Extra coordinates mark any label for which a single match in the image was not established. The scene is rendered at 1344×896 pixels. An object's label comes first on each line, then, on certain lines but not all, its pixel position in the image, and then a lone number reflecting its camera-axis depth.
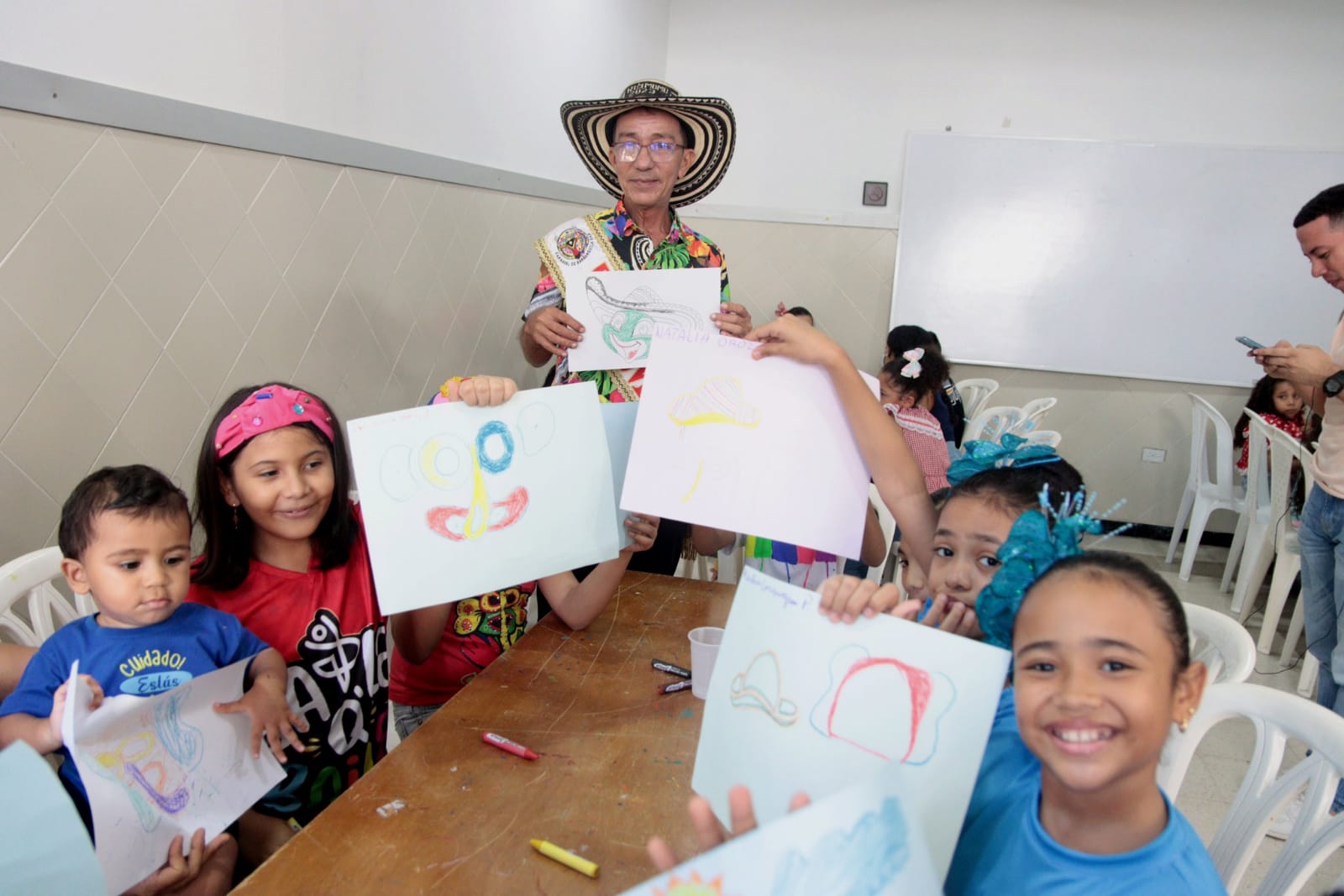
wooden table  0.89
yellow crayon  0.89
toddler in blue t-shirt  1.10
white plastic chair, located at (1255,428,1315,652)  3.56
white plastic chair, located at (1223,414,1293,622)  3.75
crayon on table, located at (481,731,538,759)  1.11
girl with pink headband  1.35
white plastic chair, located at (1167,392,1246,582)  4.50
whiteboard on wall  5.03
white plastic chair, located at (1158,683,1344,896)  1.08
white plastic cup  1.25
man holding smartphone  2.23
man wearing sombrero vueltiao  1.86
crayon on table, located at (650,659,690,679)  1.36
